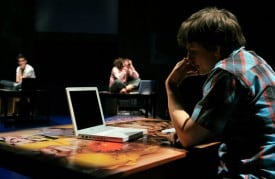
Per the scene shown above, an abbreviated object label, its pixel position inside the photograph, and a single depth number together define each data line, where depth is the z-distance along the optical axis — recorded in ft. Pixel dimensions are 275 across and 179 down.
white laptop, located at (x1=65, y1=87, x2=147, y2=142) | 4.88
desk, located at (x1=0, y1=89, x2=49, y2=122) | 20.38
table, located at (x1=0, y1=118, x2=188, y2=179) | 3.34
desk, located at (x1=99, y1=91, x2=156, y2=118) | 19.27
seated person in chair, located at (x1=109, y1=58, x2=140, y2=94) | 22.43
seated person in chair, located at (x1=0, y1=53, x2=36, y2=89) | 23.39
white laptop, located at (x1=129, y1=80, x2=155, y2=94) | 19.51
